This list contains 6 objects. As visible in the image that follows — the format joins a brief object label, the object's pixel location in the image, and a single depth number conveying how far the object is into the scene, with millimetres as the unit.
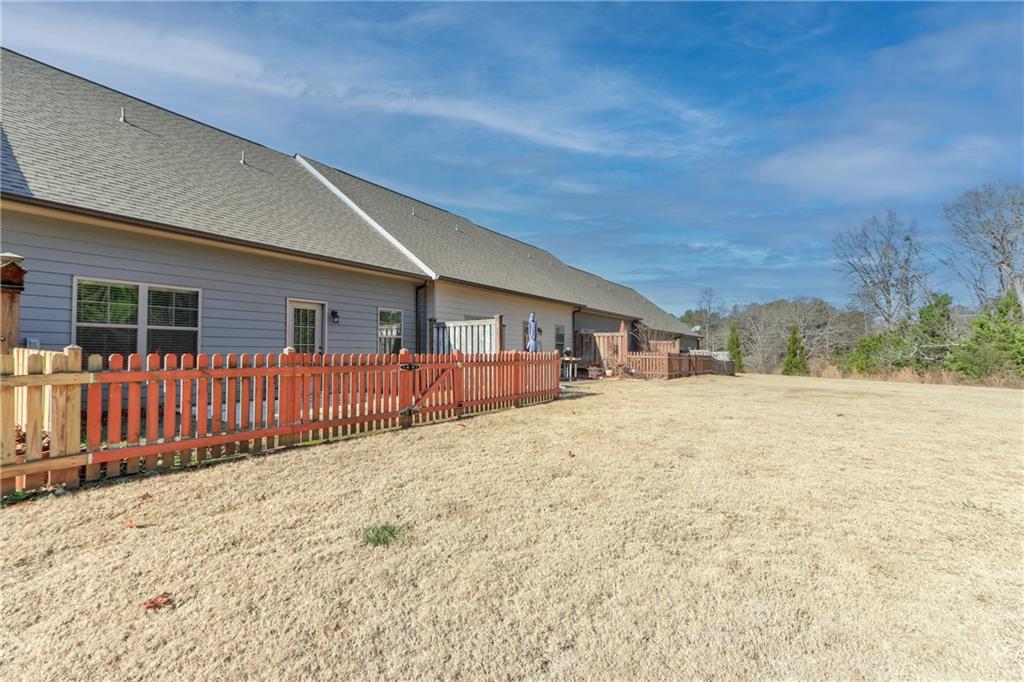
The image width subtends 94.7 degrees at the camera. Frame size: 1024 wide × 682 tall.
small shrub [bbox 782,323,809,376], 32000
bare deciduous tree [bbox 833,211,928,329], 32969
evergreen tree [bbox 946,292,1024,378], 21844
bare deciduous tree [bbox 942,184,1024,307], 26719
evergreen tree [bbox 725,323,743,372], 36188
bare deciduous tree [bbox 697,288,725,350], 60688
